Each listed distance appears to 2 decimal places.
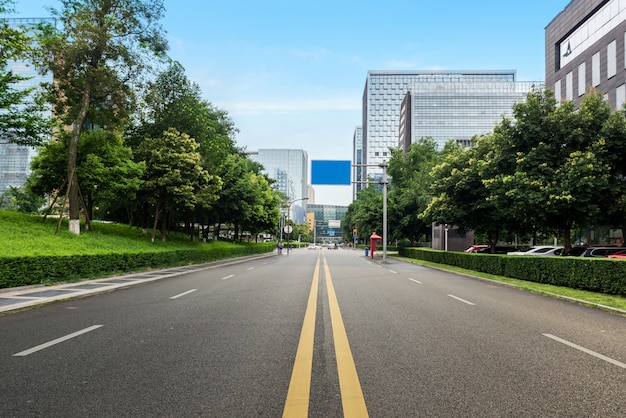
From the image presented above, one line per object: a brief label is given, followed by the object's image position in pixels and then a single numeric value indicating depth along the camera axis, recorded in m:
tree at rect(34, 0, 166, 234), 22.33
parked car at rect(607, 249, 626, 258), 21.01
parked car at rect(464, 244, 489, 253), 42.56
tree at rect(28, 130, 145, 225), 24.14
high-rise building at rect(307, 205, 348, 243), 195.31
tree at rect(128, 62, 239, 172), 32.22
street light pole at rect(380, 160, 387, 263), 35.91
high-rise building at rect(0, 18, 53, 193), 105.19
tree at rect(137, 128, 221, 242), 28.09
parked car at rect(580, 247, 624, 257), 24.28
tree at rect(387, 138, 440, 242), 49.06
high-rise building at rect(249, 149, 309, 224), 194.19
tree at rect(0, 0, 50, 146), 19.22
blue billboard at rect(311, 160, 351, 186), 31.03
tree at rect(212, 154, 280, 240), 39.44
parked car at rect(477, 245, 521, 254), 37.69
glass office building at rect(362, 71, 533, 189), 131.50
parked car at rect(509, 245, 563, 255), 30.22
